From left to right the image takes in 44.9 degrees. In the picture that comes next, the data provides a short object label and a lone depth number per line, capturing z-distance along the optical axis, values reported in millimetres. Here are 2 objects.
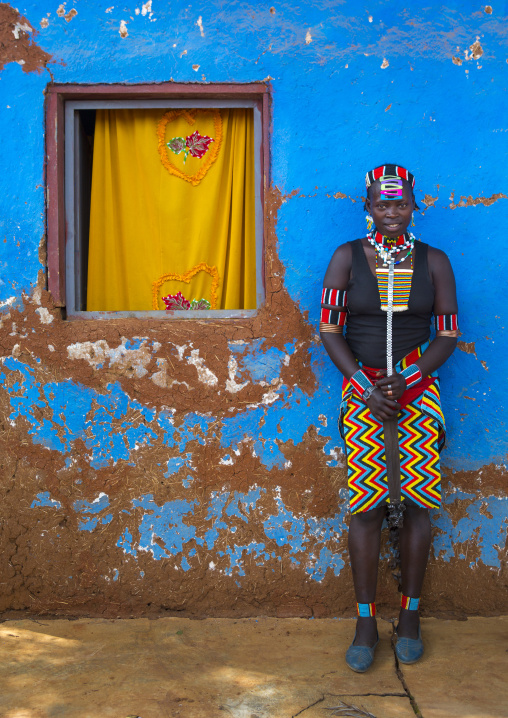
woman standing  2652
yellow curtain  3203
